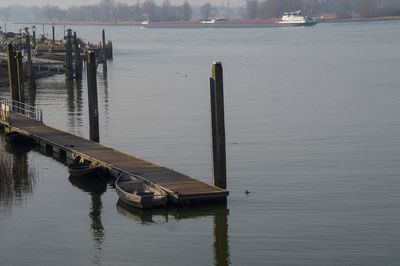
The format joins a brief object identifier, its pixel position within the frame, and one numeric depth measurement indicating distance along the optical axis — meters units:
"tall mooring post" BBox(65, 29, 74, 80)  83.79
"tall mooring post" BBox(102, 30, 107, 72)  99.82
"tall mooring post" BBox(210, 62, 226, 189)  34.22
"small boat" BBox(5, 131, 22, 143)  47.28
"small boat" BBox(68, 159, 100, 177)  38.35
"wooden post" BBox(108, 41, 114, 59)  116.68
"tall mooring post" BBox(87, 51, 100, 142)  44.28
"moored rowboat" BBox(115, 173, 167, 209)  33.06
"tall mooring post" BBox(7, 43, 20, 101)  56.56
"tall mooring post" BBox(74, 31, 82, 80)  86.40
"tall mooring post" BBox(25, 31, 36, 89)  75.43
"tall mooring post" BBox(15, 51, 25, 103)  56.75
